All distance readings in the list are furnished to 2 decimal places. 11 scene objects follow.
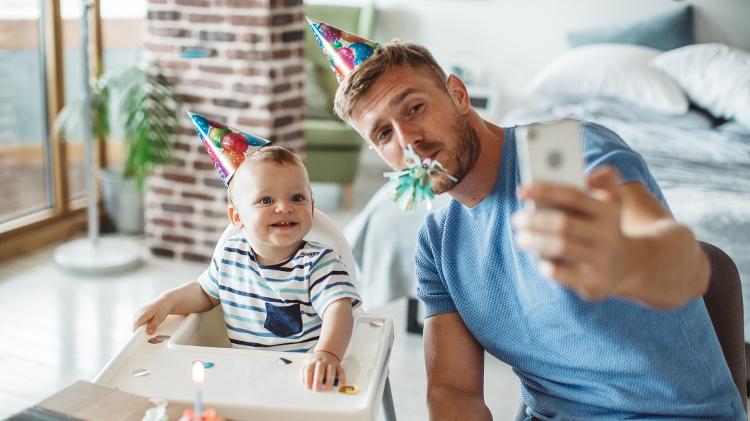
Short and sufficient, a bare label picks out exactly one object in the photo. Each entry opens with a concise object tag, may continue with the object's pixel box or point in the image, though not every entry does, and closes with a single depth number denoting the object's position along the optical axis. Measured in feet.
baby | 5.65
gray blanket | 8.84
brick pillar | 12.49
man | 4.48
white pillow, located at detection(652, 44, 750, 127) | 13.02
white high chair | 4.34
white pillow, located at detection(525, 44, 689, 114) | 13.46
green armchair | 16.01
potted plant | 12.73
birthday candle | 3.85
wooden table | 3.93
